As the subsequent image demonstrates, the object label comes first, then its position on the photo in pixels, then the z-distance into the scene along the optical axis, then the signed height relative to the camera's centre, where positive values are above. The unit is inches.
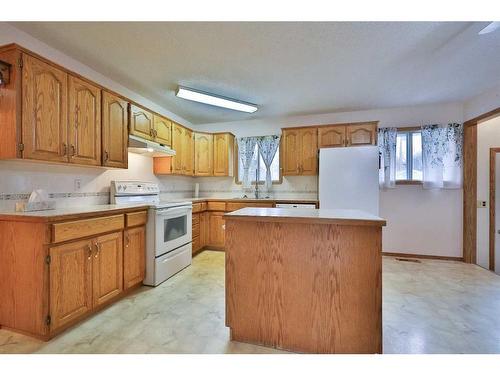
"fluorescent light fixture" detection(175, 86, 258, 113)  110.4 +45.8
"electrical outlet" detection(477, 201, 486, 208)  128.3 -10.7
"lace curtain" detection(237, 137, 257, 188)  168.2 +23.9
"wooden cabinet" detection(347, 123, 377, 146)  135.8 +31.5
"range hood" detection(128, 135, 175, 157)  106.3 +19.4
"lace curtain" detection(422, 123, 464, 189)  133.6 +18.2
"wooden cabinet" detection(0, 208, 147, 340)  62.1 -25.4
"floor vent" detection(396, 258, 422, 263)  134.7 -45.4
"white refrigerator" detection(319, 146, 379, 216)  124.8 +4.4
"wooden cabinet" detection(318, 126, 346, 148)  140.4 +31.5
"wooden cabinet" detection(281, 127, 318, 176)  146.0 +22.9
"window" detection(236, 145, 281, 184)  165.9 +13.5
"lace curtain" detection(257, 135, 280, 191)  163.8 +26.9
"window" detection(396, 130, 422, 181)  141.3 +19.4
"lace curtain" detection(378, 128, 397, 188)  141.9 +17.9
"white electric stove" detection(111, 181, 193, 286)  99.3 -21.3
